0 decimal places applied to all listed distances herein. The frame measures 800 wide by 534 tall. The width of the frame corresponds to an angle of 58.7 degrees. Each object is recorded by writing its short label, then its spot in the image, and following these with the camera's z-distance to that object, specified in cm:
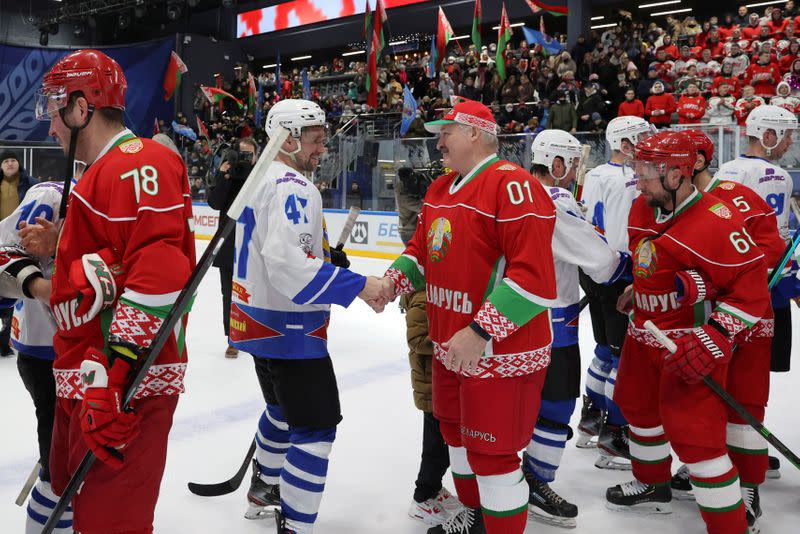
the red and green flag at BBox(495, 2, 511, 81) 1294
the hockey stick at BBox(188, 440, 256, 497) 308
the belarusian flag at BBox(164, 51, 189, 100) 1831
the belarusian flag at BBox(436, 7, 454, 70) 1343
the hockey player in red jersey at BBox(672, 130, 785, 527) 277
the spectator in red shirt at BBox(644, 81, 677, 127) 1049
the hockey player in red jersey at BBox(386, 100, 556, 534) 202
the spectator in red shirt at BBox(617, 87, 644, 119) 1067
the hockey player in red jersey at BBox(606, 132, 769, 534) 238
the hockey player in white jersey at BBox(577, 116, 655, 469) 353
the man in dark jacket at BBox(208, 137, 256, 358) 411
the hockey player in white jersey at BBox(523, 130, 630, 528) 283
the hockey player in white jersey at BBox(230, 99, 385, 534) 228
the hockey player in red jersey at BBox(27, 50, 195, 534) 159
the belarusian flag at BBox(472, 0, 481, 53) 1371
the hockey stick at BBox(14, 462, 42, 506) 254
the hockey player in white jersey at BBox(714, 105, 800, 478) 352
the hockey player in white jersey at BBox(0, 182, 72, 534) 212
